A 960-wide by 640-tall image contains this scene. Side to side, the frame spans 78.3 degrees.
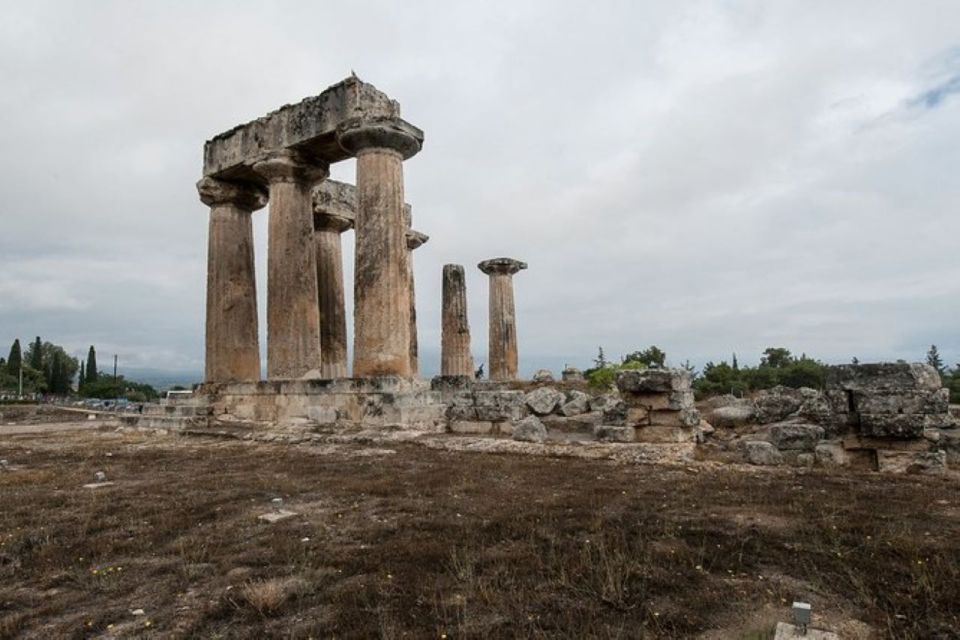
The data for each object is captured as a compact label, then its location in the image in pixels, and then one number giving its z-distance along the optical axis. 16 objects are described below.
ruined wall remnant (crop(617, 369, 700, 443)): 10.52
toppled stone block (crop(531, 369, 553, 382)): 30.30
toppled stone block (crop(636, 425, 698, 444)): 10.50
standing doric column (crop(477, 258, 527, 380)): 28.72
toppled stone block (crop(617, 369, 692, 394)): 10.52
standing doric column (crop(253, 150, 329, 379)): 15.05
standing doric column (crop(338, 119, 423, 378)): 13.19
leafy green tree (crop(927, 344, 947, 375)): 31.41
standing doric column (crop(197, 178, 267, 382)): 16.56
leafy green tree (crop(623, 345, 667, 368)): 35.38
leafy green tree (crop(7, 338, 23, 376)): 64.32
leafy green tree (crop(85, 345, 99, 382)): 78.94
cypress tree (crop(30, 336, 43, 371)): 75.64
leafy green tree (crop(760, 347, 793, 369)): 35.46
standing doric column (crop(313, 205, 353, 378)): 19.30
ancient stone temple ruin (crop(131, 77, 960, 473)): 8.72
